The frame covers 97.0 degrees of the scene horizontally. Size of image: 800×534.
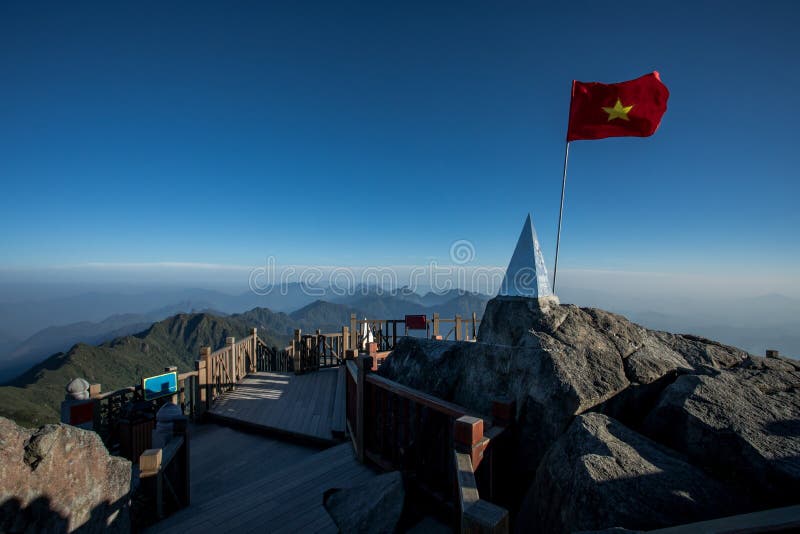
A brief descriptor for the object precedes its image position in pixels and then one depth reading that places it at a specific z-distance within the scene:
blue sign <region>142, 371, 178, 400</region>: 6.87
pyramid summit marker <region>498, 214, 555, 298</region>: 6.12
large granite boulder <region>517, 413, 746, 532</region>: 2.35
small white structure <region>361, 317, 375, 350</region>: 13.54
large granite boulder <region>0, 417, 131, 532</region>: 2.59
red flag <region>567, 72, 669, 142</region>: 6.66
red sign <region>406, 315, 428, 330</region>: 14.19
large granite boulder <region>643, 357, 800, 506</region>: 2.55
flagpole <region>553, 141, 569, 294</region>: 6.29
